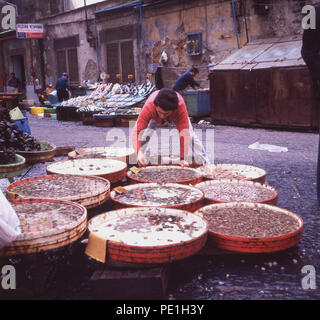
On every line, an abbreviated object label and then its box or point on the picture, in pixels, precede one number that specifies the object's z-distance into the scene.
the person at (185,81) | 10.65
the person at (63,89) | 15.12
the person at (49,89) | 18.08
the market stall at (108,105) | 10.98
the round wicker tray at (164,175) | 3.68
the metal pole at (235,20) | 10.98
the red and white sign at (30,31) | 15.75
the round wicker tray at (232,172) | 3.97
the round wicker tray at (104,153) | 4.46
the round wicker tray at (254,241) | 2.52
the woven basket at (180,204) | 2.90
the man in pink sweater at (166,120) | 3.80
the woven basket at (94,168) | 3.63
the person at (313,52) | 3.36
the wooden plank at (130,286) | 2.15
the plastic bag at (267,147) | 6.63
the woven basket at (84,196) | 2.78
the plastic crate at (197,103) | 10.77
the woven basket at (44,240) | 2.10
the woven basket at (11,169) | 4.42
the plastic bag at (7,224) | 1.99
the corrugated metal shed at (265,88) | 8.17
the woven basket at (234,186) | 3.29
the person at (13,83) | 20.45
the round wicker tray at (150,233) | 2.21
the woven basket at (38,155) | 5.61
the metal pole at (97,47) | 16.70
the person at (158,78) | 13.52
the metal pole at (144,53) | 14.30
